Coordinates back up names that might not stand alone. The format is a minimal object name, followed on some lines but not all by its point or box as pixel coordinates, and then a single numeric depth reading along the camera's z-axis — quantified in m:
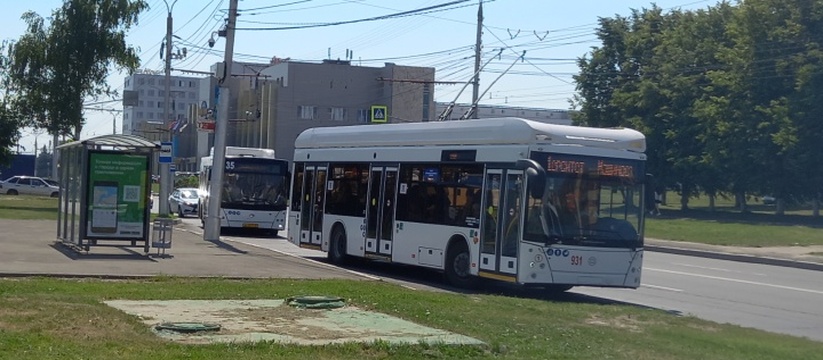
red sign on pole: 41.61
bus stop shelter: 22.83
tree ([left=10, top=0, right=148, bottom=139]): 54.38
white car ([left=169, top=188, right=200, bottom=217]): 49.12
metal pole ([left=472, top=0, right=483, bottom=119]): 46.66
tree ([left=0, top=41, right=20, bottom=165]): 56.72
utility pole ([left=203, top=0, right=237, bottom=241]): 30.45
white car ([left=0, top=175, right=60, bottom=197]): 75.62
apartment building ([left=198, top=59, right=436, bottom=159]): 78.19
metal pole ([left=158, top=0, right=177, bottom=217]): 40.91
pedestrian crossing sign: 51.53
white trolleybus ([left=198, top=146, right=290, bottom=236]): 35.50
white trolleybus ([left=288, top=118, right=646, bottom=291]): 17.58
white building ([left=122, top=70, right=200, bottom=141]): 161.90
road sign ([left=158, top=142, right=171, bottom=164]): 34.89
